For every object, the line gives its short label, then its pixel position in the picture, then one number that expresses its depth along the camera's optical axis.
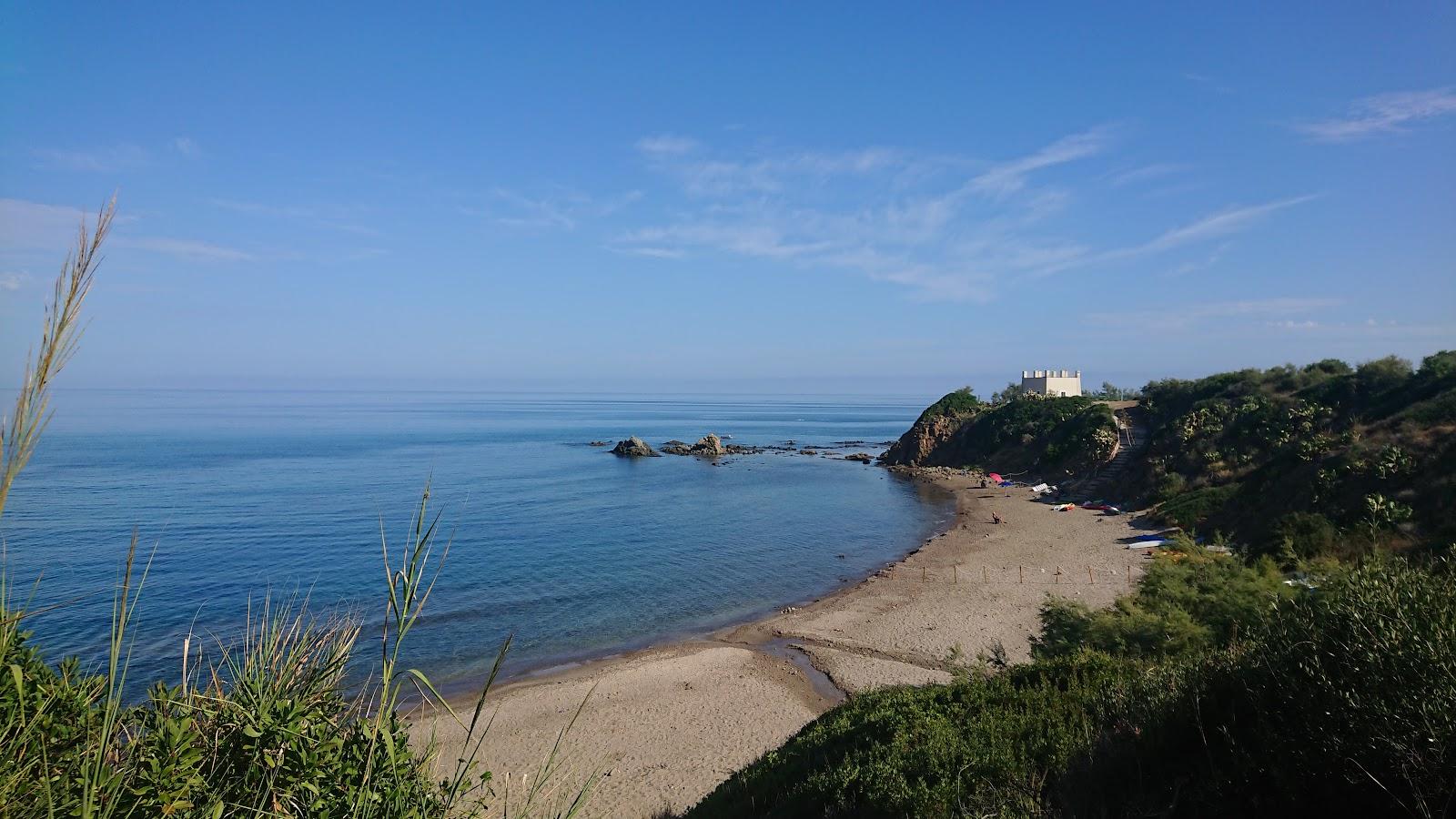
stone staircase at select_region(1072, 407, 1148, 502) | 44.78
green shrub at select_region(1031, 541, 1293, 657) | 12.78
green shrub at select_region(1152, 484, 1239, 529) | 32.47
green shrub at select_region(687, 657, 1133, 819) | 6.70
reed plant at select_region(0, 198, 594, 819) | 2.54
